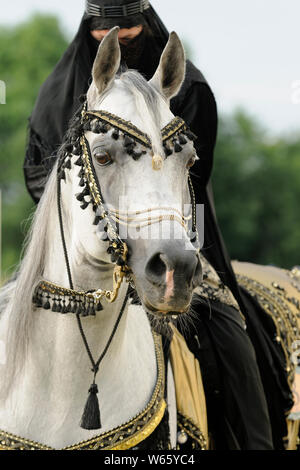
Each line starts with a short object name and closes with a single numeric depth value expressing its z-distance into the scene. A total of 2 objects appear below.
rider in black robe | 9.45
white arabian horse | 6.64
